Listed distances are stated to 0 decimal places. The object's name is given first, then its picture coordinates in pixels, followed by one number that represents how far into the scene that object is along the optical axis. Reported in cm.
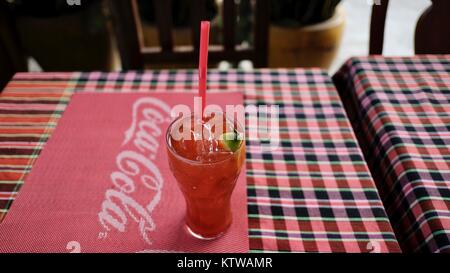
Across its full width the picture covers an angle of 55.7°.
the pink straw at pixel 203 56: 61
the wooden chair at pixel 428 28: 134
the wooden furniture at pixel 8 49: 182
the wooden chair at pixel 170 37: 138
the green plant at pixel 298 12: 216
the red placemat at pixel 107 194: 73
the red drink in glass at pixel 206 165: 66
